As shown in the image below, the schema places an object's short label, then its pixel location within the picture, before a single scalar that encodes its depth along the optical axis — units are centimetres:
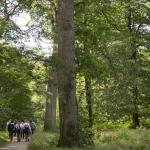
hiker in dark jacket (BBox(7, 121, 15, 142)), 3666
